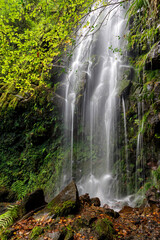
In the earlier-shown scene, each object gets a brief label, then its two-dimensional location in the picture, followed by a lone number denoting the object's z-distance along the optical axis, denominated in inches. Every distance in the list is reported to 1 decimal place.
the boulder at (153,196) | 158.6
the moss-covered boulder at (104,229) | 97.6
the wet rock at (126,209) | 162.1
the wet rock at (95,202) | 157.3
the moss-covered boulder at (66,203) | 125.2
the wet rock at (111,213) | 132.8
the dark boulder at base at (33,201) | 141.9
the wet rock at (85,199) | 154.1
